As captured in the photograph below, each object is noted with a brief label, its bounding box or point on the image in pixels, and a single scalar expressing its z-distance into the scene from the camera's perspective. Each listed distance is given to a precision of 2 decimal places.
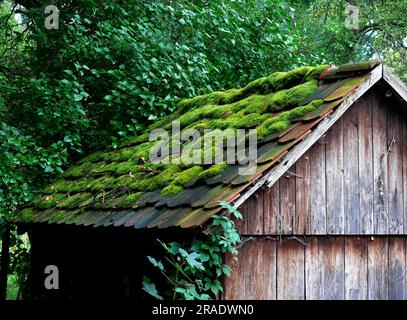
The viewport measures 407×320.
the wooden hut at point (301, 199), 6.88
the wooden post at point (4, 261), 11.78
